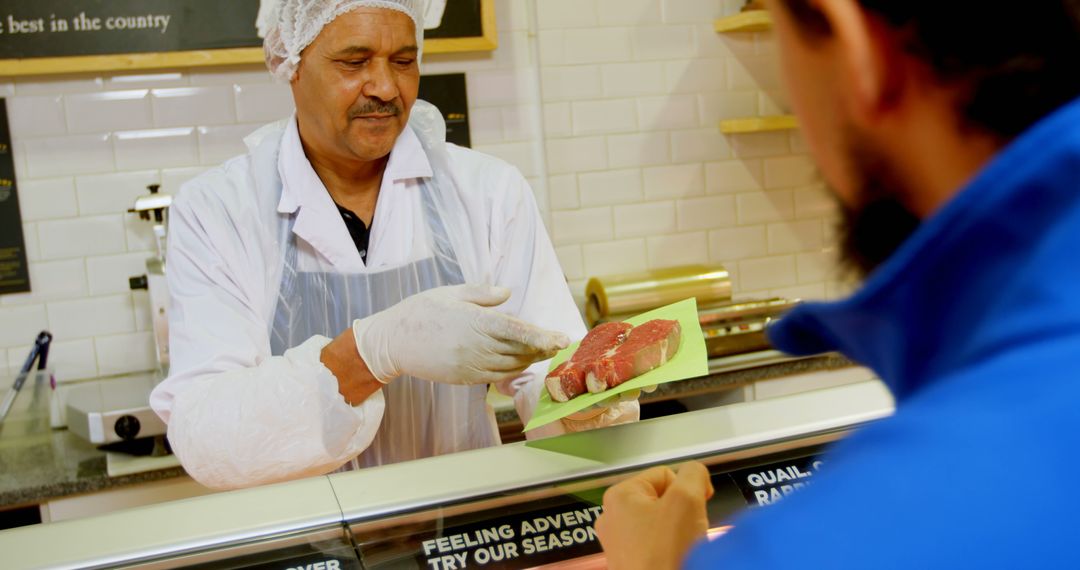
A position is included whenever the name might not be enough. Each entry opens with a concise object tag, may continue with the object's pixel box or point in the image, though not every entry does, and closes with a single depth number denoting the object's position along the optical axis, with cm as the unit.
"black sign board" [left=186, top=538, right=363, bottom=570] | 109
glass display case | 111
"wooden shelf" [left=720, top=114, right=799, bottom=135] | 372
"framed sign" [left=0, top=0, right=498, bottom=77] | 312
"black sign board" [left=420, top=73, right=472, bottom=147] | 354
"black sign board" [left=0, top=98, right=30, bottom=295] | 318
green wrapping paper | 128
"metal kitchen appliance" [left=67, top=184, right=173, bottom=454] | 263
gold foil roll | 346
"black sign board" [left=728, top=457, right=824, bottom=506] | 126
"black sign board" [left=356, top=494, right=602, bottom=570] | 113
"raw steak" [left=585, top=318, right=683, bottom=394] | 135
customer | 39
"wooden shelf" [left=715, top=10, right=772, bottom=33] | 370
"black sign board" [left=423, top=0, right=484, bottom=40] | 347
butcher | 171
